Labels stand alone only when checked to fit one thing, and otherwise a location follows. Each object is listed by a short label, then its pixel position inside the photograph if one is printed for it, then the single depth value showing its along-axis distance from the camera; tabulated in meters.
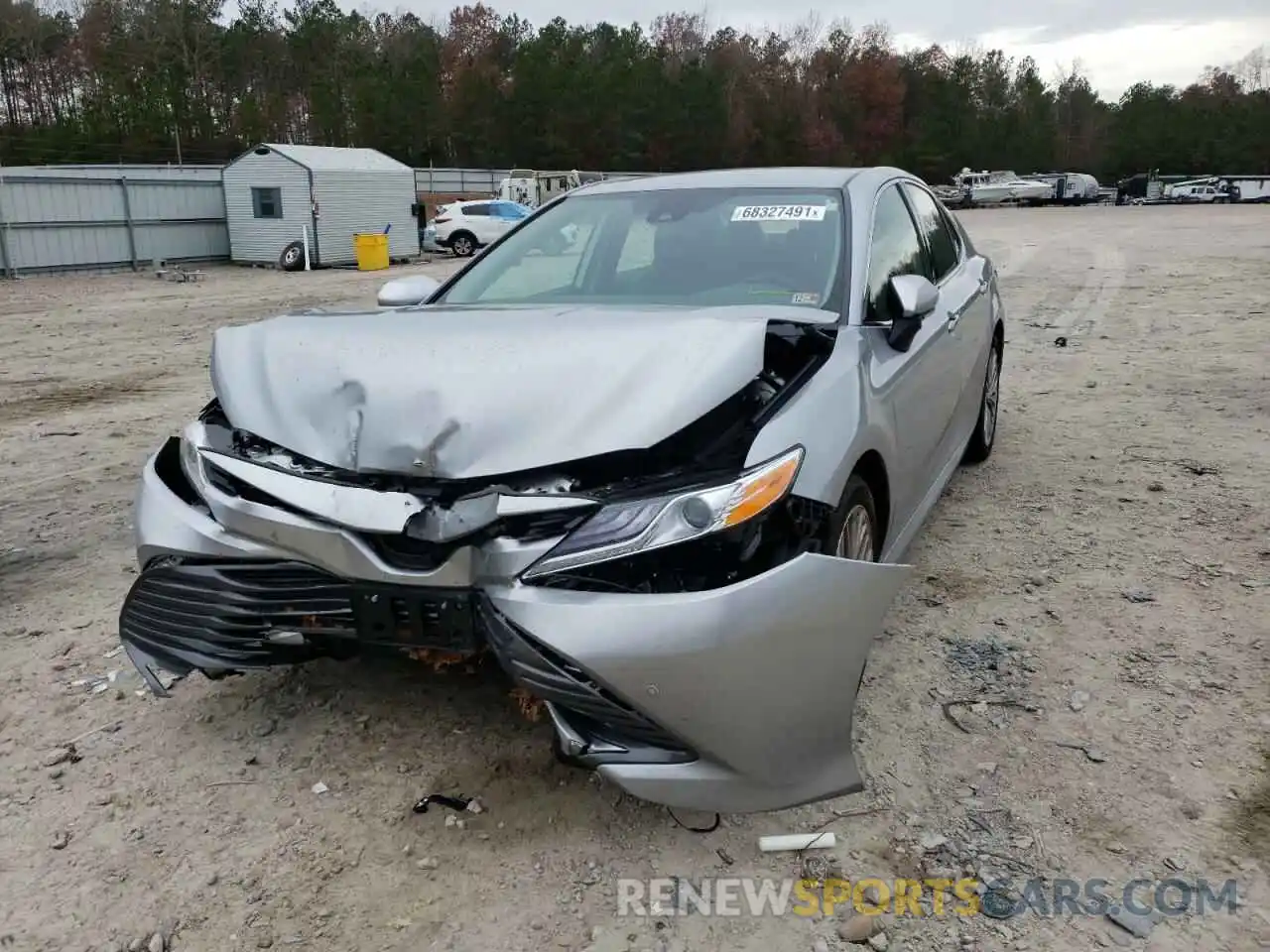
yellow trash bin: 22.77
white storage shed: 22.48
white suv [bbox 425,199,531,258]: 26.41
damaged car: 2.29
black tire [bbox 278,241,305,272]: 22.44
